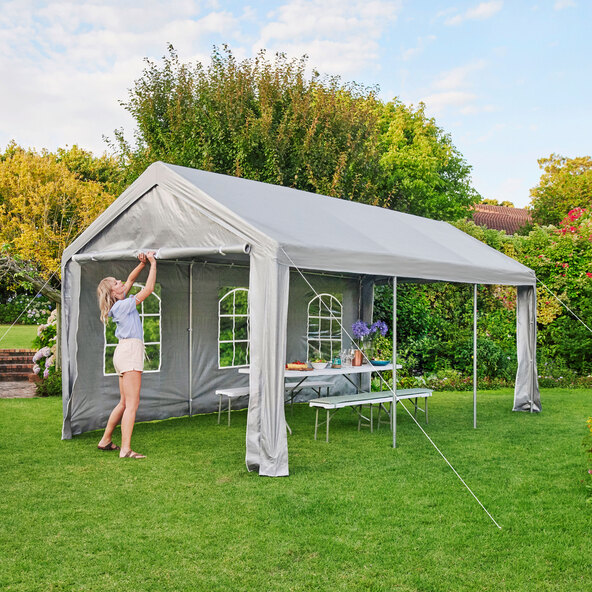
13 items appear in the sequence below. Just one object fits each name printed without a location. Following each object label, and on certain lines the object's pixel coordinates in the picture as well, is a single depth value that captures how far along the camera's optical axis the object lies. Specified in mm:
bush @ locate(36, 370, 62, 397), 10844
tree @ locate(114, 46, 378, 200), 14227
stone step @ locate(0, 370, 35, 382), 13289
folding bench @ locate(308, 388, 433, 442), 6977
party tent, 5574
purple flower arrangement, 9148
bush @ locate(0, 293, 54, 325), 15641
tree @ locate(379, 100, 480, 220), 24453
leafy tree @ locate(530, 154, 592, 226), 26953
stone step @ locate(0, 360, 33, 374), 13750
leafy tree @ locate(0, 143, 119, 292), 12922
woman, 6238
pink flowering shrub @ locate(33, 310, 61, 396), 10891
